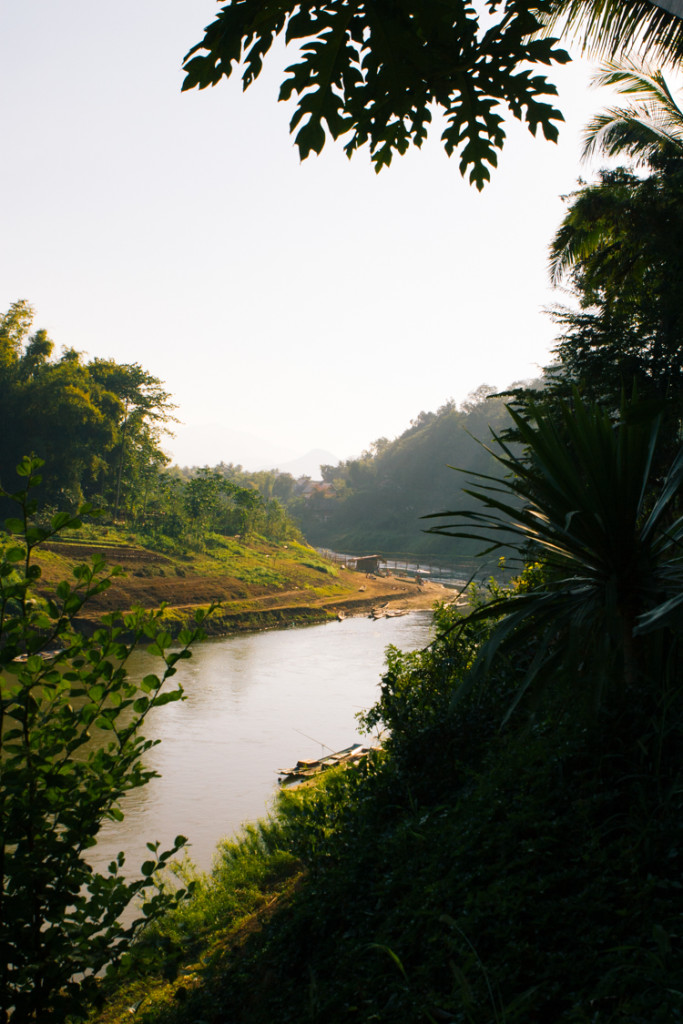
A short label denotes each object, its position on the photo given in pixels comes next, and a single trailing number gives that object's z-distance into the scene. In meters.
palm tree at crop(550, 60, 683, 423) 6.31
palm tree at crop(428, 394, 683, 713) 2.49
